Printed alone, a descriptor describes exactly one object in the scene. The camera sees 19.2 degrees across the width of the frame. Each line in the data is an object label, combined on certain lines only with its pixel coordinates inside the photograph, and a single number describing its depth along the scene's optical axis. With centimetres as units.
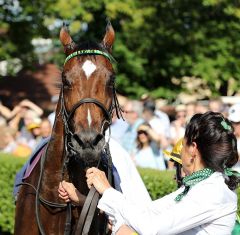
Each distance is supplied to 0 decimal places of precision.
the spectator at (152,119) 1184
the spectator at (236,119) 800
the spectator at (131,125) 1099
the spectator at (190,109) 1239
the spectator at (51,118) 954
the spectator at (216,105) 1177
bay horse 490
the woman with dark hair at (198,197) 356
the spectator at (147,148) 1043
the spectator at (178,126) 1191
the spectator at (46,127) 997
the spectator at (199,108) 1206
